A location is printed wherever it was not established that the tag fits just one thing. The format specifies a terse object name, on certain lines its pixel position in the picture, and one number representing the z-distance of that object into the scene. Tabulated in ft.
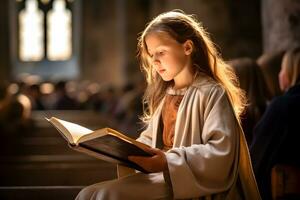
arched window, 96.12
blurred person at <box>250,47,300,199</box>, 13.52
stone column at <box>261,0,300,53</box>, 20.53
